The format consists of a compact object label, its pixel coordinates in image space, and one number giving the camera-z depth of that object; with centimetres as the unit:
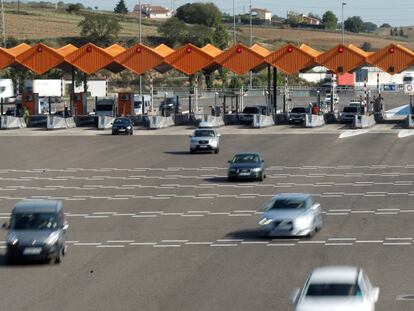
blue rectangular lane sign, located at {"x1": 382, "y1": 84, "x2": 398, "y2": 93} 14038
